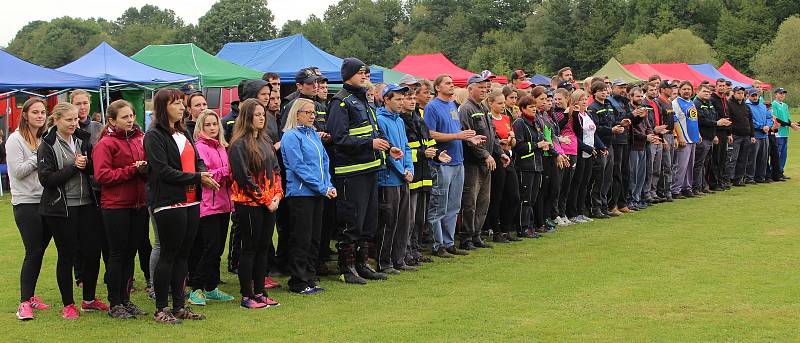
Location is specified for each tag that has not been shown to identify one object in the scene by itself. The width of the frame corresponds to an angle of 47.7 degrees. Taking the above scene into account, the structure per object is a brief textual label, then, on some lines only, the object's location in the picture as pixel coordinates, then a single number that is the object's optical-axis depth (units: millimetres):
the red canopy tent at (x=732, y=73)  47094
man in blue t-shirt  9672
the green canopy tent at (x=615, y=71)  38022
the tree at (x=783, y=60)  63938
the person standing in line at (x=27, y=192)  7062
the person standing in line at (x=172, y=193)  6527
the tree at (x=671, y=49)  68125
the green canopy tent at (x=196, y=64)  21469
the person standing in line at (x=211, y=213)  7488
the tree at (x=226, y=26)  92625
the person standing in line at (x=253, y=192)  7270
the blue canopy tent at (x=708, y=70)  45250
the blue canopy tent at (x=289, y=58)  22859
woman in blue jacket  7793
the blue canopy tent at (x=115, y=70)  18906
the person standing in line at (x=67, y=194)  6867
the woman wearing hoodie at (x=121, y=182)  6660
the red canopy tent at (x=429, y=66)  35031
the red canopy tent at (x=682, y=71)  42359
